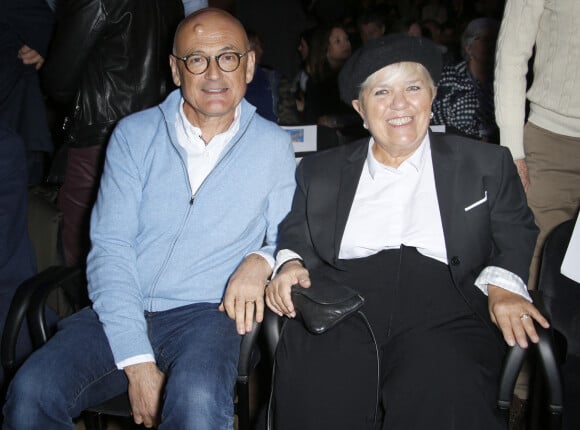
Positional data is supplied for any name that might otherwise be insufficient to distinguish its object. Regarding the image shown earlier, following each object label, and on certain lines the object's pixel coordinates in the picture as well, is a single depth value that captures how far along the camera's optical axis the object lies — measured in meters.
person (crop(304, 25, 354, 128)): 5.37
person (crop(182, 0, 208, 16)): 2.81
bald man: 1.85
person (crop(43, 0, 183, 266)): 2.38
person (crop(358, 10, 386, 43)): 6.43
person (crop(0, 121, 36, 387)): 2.13
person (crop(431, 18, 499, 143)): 4.07
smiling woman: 1.70
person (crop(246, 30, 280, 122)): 3.18
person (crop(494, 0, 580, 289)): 2.19
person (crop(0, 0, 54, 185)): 2.75
